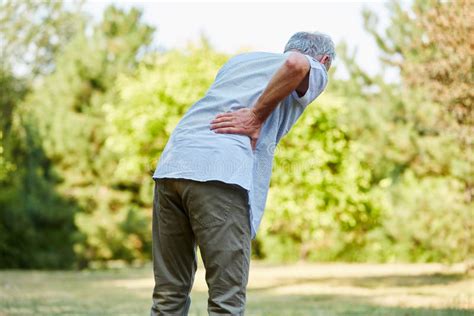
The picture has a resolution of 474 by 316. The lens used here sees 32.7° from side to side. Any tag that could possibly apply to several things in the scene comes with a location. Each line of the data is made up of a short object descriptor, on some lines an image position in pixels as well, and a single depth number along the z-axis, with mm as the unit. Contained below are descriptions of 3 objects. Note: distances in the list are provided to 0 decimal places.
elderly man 2908
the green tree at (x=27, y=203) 19109
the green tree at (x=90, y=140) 20438
